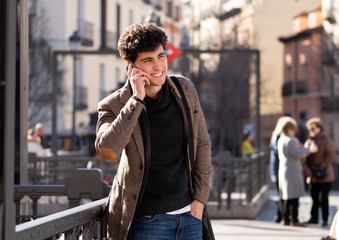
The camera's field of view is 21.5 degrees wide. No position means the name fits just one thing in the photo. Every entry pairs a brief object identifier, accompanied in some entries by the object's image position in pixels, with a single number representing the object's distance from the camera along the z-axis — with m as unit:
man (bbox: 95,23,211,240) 3.98
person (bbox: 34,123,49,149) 19.42
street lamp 19.89
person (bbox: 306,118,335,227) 13.48
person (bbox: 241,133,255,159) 21.75
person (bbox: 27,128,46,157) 16.73
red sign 12.67
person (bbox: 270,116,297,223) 13.42
